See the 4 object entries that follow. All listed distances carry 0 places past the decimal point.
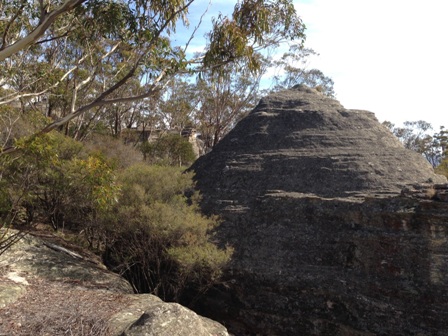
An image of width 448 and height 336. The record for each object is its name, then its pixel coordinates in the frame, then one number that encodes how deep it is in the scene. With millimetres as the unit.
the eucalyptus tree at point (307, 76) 28031
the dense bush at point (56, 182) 6086
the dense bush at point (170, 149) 24906
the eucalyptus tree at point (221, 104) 27812
